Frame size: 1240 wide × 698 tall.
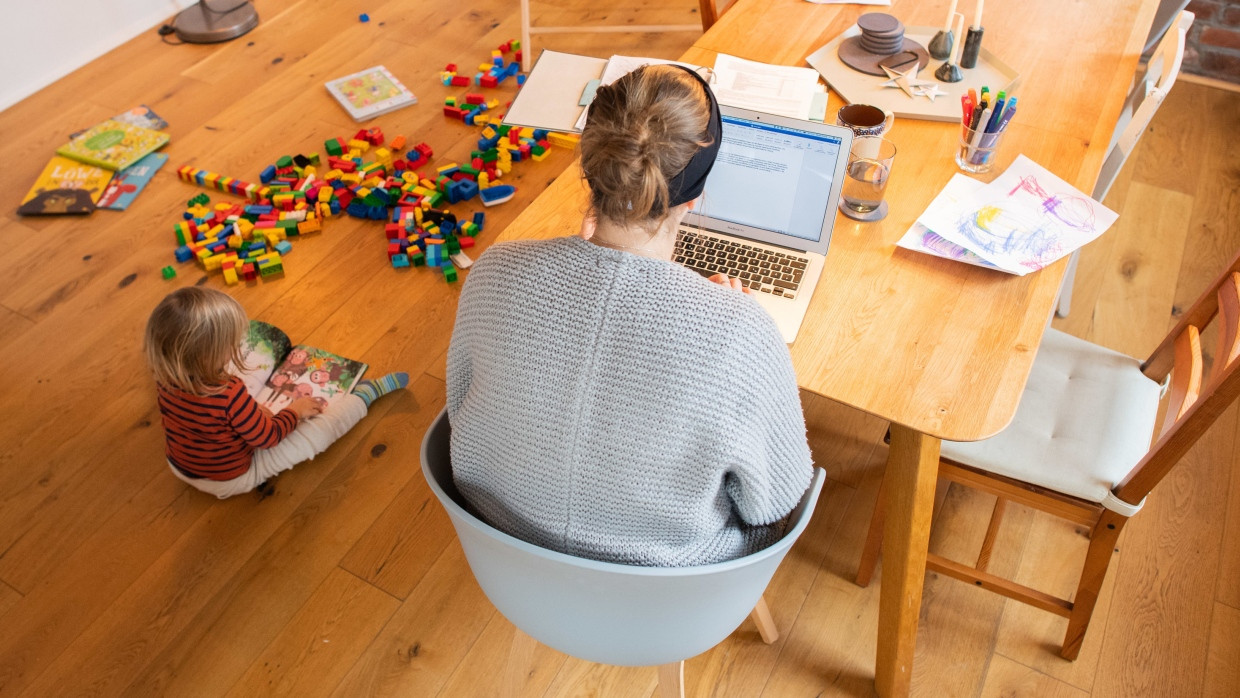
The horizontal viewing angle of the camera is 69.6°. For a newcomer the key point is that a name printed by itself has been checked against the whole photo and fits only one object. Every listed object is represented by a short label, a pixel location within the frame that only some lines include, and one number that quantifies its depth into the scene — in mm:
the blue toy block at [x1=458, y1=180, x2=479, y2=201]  2771
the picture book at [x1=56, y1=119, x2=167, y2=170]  2961
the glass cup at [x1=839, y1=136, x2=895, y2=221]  1592
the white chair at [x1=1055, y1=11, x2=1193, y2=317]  1712
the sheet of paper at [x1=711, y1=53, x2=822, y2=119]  1822
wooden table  1320
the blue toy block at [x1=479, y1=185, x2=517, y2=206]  2773
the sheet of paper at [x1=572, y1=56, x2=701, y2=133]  1950
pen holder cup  1632
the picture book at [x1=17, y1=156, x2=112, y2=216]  2820
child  1798
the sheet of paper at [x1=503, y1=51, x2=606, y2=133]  1861
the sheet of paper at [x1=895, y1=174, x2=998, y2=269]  1497
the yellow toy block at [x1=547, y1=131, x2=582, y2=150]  2963
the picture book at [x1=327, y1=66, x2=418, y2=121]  3119
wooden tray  1806
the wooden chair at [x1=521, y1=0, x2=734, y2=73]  3152
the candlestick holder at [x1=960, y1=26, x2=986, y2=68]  1852
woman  1035
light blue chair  1101
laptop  1418
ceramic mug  1665
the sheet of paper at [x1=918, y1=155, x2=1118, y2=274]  1503
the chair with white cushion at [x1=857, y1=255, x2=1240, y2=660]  1495
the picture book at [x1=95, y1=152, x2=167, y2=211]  2844
